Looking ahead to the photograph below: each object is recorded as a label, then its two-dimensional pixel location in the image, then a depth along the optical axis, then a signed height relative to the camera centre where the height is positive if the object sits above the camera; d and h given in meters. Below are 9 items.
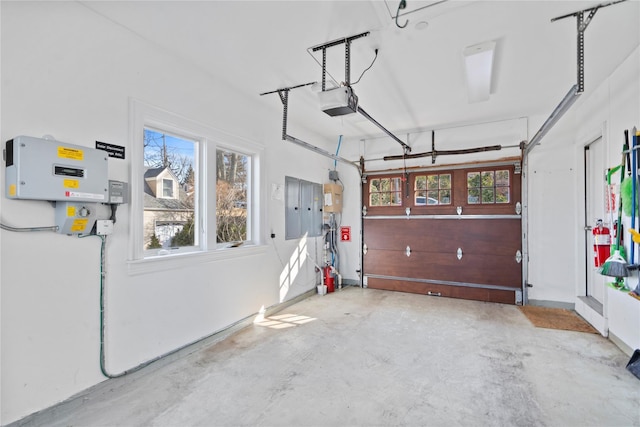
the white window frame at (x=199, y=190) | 2.44 +0.25
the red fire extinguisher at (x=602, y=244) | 3.04 -0.28
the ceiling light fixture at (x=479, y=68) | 2.59 +1.39
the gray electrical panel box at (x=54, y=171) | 1.75 +0.27
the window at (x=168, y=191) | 2.70 +0.22
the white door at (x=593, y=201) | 3.52 +0.18
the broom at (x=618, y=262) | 2.61 -0.40
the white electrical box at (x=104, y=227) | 2.14 -0.08
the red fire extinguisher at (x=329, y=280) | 5.18 -1.09
